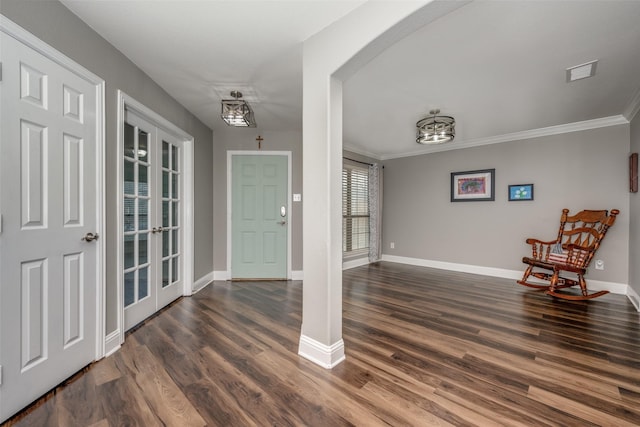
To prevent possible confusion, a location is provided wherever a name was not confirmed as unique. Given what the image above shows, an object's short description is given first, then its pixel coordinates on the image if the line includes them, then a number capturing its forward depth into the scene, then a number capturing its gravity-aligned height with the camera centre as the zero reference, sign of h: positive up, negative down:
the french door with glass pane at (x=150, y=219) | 2.30 -0.07
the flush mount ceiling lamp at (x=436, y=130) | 2.92 +0.94
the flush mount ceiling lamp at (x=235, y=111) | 2.55 +1.00
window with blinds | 5.03 +0.04
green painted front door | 3.94 -0.06
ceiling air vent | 2.14 +1.22
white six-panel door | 1.32 -0.07
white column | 1.66 +0.23
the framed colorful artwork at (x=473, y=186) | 4.35 +0.46
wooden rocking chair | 3.15 -0.51
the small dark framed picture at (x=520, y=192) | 3.99 +0.31
